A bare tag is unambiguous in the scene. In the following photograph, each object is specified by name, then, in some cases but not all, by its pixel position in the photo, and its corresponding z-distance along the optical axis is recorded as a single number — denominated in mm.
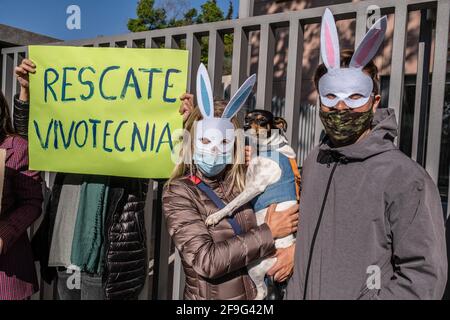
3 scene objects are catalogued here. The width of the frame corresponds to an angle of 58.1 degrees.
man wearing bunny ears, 1415
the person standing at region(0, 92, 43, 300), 2277
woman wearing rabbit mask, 1732
